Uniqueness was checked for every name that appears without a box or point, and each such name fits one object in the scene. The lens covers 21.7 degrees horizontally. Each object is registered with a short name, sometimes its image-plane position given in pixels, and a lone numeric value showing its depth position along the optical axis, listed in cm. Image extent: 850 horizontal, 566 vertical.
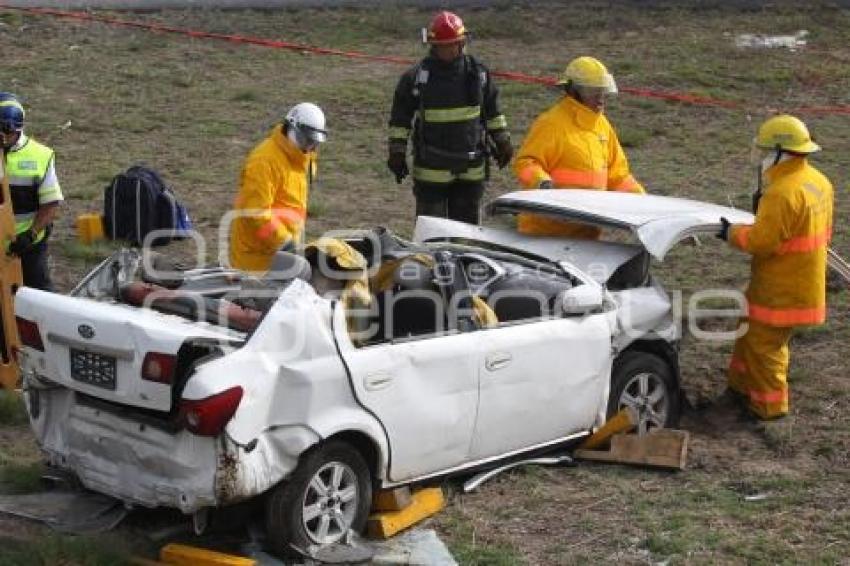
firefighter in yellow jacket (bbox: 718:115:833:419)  1203
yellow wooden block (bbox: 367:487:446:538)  988
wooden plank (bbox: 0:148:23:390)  1231
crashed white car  889
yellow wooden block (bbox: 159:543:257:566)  904
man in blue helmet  1237
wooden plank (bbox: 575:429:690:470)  1130
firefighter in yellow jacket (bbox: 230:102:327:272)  1219
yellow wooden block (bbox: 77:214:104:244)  1652
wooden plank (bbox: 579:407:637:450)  1147
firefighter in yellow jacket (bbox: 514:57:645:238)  1356
